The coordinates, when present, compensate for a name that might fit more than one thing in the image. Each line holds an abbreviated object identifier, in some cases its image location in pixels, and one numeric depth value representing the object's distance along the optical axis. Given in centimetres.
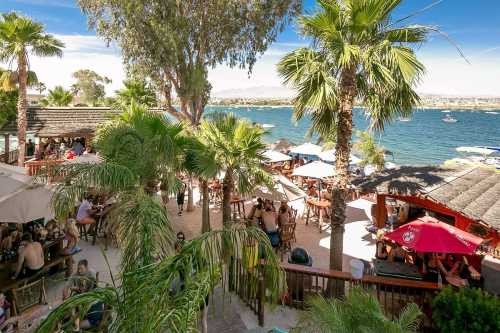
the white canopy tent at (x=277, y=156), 1555
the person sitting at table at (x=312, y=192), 1424
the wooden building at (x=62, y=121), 1671
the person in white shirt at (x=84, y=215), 971
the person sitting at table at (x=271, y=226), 873
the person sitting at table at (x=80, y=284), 526
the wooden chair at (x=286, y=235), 915
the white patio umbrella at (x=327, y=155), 1802
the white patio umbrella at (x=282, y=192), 893
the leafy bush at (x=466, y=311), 432
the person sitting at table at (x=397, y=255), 733
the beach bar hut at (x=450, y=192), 692
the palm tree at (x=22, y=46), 1434
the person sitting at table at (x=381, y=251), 788
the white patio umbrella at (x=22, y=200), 638
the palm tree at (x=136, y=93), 2448
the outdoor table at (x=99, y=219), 961
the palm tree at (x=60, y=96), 3127
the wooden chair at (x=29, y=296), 551
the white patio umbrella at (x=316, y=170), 1244
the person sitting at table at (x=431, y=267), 638
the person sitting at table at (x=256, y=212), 958
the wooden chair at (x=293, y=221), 983
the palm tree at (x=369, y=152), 1788
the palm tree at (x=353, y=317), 323
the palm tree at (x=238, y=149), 771
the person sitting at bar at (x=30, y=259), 632
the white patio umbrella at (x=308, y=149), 1859
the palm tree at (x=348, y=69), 575
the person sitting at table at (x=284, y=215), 948
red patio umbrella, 584
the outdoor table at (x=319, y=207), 1111
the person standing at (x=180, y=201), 1238
